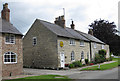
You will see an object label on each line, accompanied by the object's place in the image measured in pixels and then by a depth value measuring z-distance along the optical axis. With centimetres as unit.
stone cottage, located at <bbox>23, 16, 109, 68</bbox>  1754
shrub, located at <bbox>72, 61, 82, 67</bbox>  1932
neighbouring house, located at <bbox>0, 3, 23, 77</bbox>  1269
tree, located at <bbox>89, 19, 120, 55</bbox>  3655
